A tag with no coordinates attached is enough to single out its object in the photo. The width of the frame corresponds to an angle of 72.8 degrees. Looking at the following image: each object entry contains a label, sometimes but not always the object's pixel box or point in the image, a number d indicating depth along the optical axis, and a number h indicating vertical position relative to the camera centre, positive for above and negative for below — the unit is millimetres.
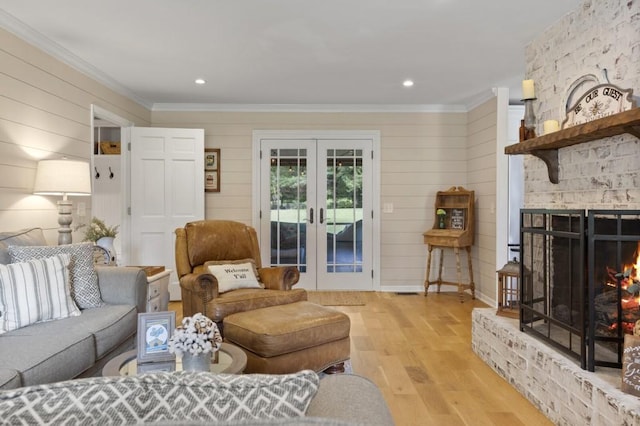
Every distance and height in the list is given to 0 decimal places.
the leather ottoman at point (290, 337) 2574 -779
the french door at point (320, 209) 5766 +28
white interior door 5145 +269
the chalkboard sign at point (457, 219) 5457 -102
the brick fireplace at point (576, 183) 2111 +174
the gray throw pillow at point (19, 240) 2581 -181
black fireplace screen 2170 -386
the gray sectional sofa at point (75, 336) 1839 -626
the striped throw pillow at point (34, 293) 2281 -449
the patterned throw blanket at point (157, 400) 690 -316
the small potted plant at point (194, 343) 1791 -547
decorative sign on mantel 2367 +622
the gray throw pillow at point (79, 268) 2664 -375
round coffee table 1854 -684
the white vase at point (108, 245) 3719 -288
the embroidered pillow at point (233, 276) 3422 -524
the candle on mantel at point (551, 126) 2830 +555
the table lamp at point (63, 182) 3215 +220
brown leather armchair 3094 -493
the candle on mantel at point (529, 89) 3084 +866
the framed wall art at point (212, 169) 5691 +556
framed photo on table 1922 -558
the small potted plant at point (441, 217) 5531 -78
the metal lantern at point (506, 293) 3137 -612
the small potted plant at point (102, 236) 3744 -217
